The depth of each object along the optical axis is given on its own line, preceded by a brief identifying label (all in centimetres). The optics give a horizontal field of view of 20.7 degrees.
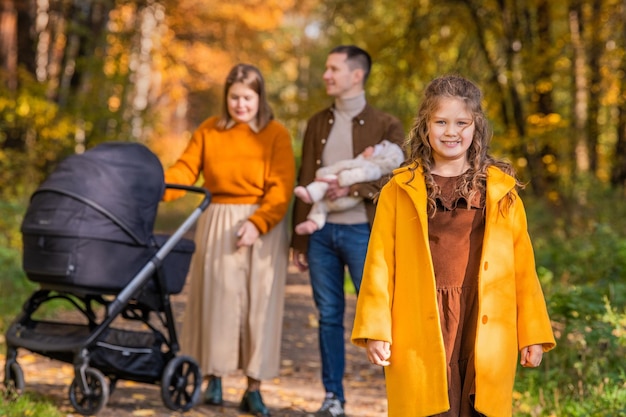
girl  627
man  975
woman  1030
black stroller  906
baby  958
